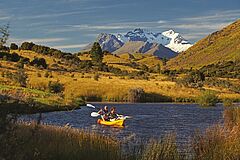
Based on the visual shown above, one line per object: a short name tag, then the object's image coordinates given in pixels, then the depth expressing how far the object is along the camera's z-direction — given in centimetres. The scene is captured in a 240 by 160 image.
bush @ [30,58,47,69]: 10538
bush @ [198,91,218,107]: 7250
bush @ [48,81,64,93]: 7871
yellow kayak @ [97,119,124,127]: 4222
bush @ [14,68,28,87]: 7576
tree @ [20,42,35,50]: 13630
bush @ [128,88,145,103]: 8186
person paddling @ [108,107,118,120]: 4478
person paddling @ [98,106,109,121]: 4494
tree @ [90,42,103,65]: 13900
